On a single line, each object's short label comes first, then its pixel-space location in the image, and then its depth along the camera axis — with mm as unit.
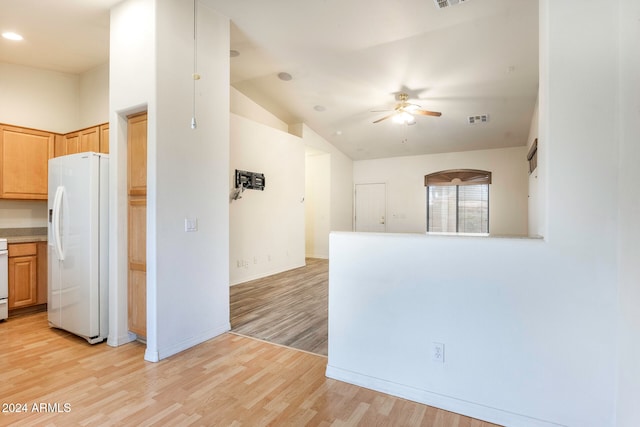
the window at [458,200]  7859
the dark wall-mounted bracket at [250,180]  5156
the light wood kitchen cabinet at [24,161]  3576
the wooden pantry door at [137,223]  2779
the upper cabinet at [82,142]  3562
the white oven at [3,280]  3393
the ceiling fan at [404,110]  4957
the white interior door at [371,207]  8984
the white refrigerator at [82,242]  2834
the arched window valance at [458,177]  7758
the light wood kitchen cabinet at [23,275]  3561
